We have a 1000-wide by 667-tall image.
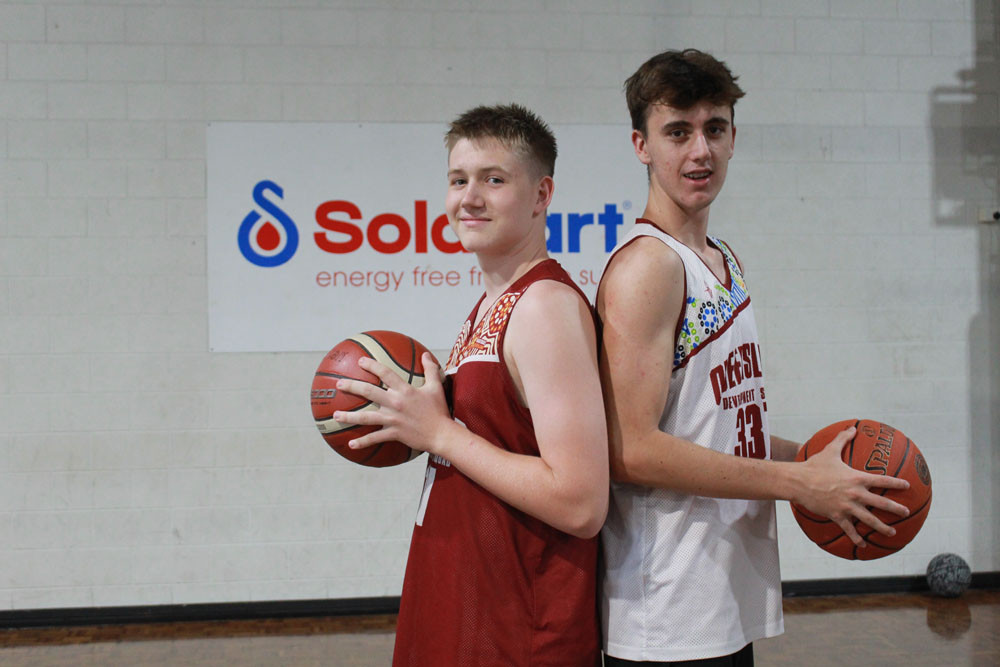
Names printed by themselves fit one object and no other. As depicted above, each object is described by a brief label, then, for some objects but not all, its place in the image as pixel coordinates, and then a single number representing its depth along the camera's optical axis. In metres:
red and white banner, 4.22
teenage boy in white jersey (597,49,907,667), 1.36
